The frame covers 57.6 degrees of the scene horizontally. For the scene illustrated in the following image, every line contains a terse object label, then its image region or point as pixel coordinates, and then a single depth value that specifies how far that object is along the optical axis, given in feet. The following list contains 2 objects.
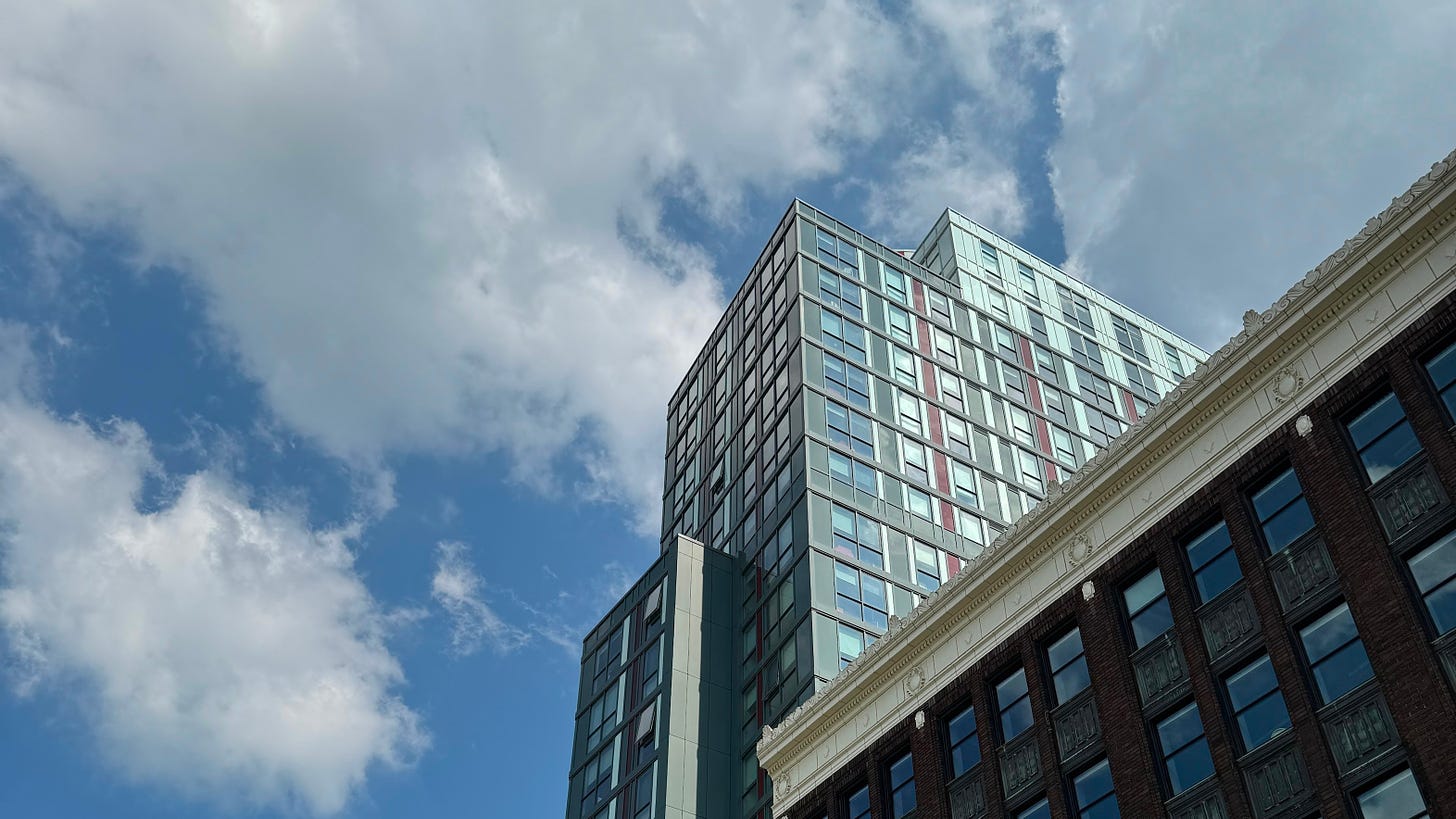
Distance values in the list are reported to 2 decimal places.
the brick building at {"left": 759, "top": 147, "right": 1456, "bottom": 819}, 85.20
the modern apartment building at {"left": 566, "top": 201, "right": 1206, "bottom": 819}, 207.41
